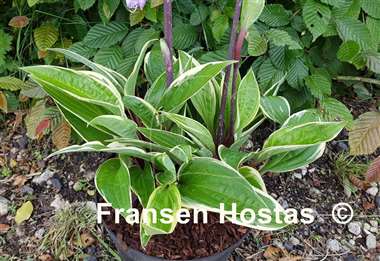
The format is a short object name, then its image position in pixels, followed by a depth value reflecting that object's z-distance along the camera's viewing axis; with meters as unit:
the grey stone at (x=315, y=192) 1.75
